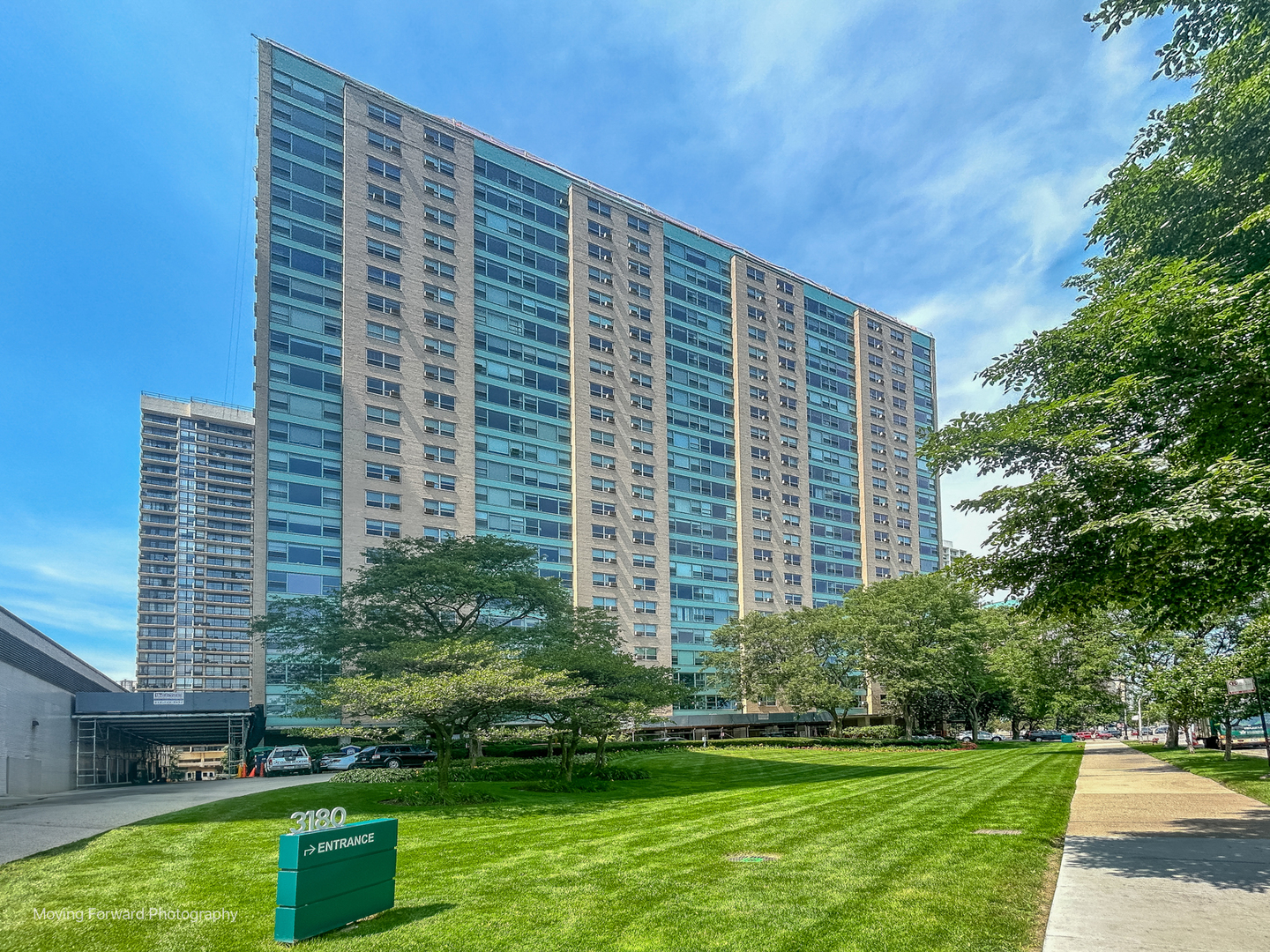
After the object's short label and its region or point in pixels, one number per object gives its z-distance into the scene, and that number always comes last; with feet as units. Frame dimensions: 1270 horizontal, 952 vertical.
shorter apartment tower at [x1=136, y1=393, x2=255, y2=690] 518.78
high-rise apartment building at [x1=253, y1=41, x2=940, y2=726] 211.61
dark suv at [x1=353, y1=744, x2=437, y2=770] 151.43
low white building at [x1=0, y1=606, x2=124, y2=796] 116.57
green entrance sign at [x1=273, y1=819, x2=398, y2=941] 30.17
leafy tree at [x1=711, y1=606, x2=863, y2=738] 212.23
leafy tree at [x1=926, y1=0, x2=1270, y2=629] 41.29
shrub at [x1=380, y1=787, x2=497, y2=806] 76.74
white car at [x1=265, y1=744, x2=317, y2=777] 144.66
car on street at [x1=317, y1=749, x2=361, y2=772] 151.02
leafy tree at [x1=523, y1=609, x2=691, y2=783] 94.89
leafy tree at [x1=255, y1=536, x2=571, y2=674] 125.80
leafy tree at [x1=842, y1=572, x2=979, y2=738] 204.33
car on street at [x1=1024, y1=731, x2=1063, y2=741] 292.73
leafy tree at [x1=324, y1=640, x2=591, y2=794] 74.23
